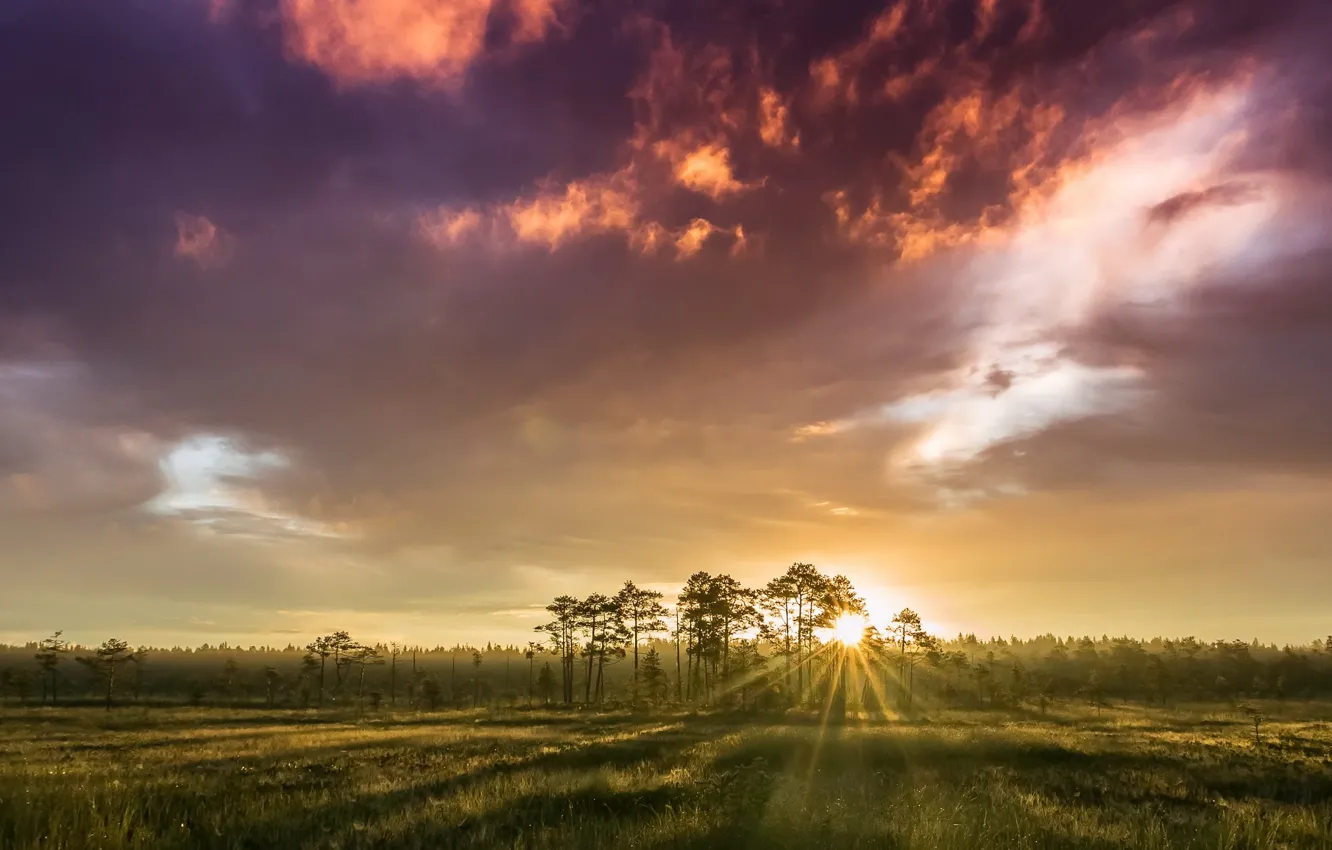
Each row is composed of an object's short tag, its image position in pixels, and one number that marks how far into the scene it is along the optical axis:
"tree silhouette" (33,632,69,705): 102.94
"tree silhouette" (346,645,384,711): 109.81
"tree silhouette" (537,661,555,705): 105.50
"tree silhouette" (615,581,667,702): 91.81
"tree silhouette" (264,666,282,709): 106.19
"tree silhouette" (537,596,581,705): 94.38
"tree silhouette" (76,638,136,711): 92.62
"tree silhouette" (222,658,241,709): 118.68
